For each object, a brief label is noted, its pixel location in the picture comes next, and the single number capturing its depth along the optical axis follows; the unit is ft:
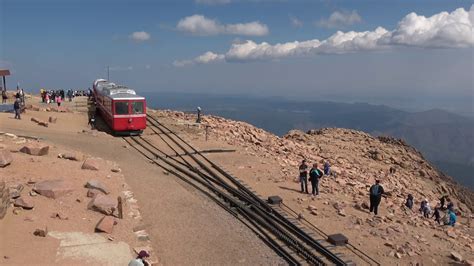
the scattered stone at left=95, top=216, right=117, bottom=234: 50.52
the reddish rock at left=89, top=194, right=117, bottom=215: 55.26
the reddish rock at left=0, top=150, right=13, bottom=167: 61.93
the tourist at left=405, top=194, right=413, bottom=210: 83.66
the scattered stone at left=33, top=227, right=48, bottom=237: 46.21
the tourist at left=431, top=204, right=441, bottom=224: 79.44
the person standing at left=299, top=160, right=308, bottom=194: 73.14
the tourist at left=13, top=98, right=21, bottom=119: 115.44
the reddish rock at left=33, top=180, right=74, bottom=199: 56.03
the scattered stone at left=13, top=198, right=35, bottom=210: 50.98
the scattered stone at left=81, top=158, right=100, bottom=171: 70.79
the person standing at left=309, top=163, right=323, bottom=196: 70.74
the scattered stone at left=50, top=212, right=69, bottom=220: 51.39
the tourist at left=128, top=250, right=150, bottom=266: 36.32
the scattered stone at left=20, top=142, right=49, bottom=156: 72.18
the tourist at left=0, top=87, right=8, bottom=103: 153.65
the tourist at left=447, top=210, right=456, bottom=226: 75.97
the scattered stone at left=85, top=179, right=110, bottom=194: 61.93
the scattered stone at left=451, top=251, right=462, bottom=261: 53.98
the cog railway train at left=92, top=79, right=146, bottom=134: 107.96
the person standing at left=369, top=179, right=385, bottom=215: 66.33
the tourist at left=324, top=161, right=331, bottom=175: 87.40
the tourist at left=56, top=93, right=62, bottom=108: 154.17
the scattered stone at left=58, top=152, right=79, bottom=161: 74.98
